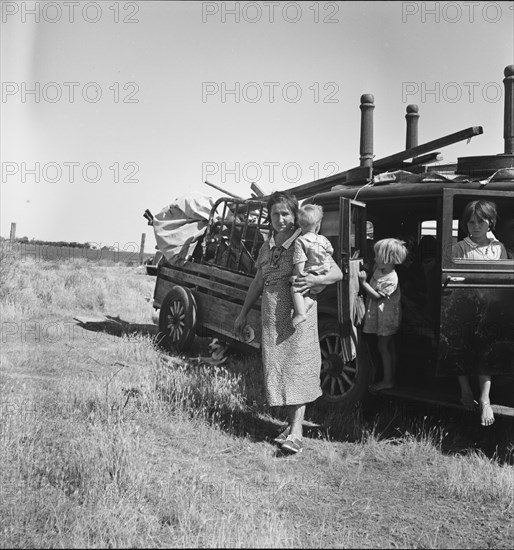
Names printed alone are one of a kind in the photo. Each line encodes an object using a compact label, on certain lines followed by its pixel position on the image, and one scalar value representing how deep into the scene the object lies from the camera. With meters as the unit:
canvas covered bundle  9.38
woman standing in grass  4.68
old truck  4.68
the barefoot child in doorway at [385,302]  5.23
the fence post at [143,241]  39.09
